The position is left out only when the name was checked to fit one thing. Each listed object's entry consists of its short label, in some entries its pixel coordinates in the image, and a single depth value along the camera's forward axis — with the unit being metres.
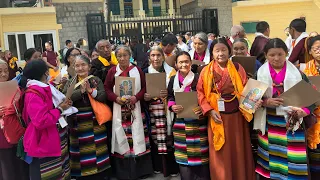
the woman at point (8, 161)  3.47
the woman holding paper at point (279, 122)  3.11
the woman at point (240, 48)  4.26
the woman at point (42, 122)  3.09
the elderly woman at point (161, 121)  4.13
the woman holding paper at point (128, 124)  4.05
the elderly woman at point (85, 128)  3.79
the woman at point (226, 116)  3.36
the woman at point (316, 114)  3.27
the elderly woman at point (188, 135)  3.61
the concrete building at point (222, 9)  17.41
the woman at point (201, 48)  4.45
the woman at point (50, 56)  9.80
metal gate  14.82
